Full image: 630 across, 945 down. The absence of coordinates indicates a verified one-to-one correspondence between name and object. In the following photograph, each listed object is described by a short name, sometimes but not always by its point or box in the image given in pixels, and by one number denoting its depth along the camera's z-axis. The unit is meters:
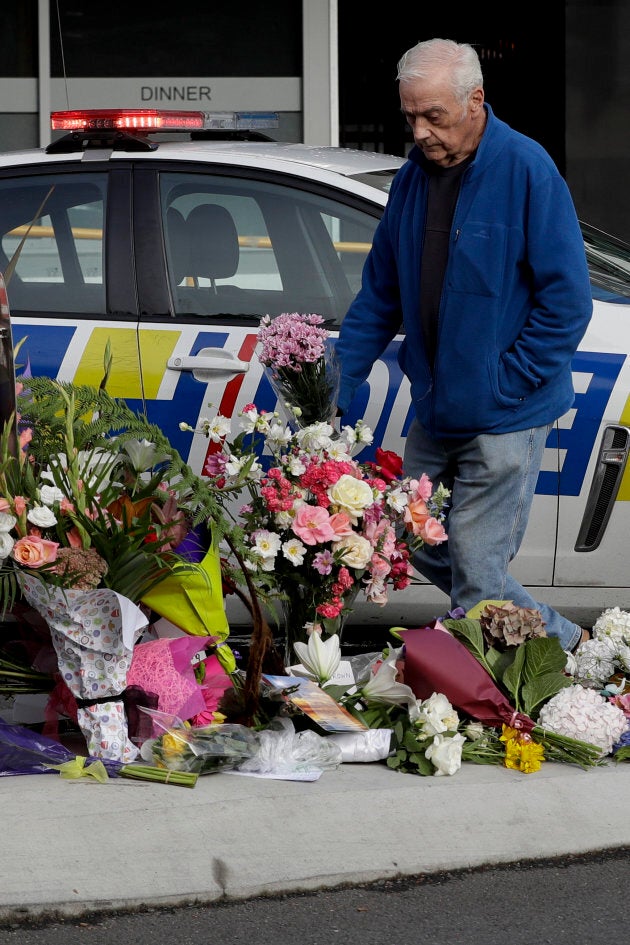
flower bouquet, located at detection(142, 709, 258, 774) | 6.29
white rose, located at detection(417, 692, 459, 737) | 6.53
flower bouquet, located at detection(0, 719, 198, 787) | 6.20
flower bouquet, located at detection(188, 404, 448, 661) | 6.93
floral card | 6.51
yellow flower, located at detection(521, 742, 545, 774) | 6.54
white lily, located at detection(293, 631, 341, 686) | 6.92
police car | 8.81
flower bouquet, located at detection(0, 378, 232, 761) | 6.06
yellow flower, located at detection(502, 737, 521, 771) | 6.61
